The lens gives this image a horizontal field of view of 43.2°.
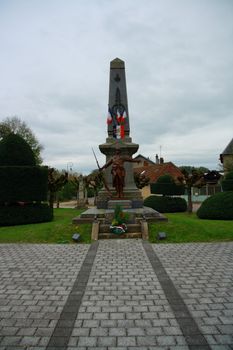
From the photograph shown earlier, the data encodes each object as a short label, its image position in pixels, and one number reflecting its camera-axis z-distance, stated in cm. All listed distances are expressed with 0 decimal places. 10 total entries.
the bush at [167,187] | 2370
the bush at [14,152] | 1463
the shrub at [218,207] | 1550
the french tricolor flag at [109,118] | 1565
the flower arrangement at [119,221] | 1084
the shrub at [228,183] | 1706
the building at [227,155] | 4744
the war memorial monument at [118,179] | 1140
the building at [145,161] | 6451
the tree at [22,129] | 4622
